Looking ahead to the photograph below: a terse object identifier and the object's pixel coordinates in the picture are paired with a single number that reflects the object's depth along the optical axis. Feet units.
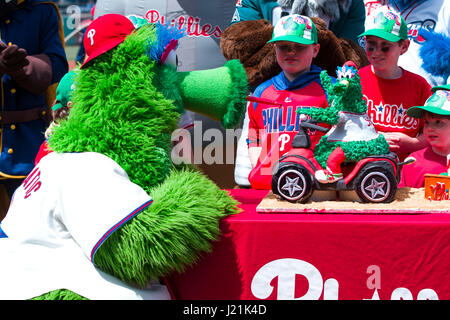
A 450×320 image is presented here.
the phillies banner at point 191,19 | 10.58
